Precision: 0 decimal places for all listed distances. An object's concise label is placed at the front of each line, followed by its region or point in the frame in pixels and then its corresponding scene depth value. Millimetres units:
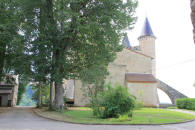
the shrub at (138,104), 14734
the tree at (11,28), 18516
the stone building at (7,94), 34406
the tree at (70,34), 18359
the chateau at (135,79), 32312
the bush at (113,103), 14266
